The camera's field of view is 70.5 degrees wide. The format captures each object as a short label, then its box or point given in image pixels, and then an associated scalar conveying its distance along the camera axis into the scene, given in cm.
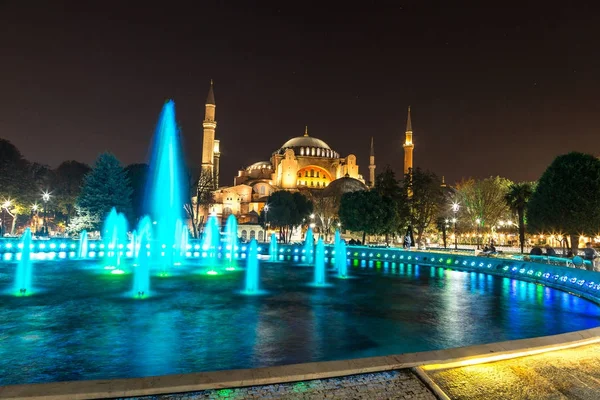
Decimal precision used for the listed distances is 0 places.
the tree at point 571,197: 2925
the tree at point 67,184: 5284
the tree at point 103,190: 4103
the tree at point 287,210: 5412
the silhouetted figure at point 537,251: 2488
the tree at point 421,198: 4328
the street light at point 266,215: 5224
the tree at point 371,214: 3988
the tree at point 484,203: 4800
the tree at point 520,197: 3441
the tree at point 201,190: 4677
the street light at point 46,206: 4462
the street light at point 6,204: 3922
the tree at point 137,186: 4750
